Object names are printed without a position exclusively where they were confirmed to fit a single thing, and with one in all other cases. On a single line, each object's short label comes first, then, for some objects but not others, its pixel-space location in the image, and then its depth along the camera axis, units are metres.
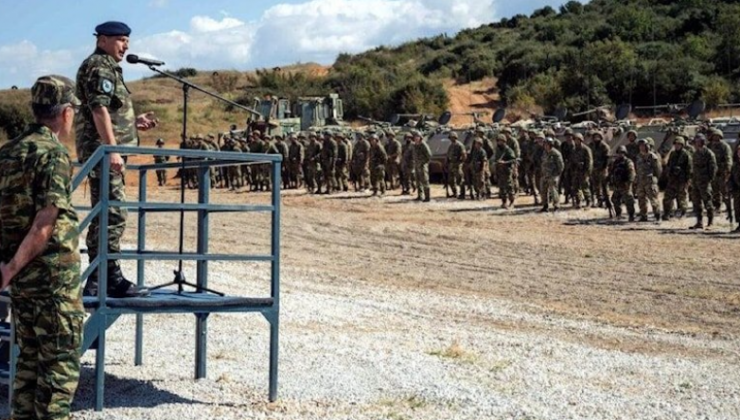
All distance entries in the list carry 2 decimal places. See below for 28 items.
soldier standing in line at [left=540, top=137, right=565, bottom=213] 23.67
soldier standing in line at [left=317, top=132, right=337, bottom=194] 31.80
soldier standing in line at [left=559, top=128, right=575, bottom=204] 24.98
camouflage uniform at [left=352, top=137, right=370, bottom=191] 31.33
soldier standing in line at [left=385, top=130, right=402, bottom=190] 30.80
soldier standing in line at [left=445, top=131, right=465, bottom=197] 28.25
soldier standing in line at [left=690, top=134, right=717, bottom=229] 20.33
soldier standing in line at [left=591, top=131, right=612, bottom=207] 24.36
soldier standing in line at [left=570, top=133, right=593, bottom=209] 24.23
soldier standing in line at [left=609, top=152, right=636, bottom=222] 21.92
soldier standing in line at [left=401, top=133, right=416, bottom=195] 29.11
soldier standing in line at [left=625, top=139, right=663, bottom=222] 21.55
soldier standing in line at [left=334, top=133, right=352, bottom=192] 31.91
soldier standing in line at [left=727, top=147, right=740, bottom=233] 19.44
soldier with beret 6.86
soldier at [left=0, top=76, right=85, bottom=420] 5.29
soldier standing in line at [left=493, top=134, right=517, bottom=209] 25.41
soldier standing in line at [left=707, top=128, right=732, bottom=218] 21.34
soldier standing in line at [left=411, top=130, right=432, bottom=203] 27.80
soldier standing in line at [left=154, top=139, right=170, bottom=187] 40.96
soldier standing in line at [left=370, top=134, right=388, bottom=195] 30.16
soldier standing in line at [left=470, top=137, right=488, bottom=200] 27.28
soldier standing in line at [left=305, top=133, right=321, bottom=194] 32.38
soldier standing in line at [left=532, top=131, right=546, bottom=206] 26.16
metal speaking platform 6.45
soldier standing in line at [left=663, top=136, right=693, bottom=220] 21.30
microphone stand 7.10
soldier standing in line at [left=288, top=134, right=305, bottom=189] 33.97
